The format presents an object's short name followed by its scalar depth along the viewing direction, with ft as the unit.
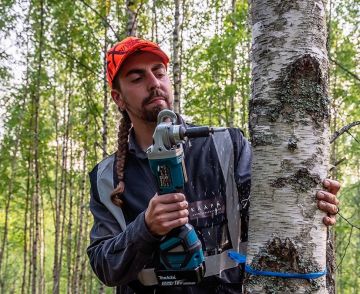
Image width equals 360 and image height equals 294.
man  5.73
